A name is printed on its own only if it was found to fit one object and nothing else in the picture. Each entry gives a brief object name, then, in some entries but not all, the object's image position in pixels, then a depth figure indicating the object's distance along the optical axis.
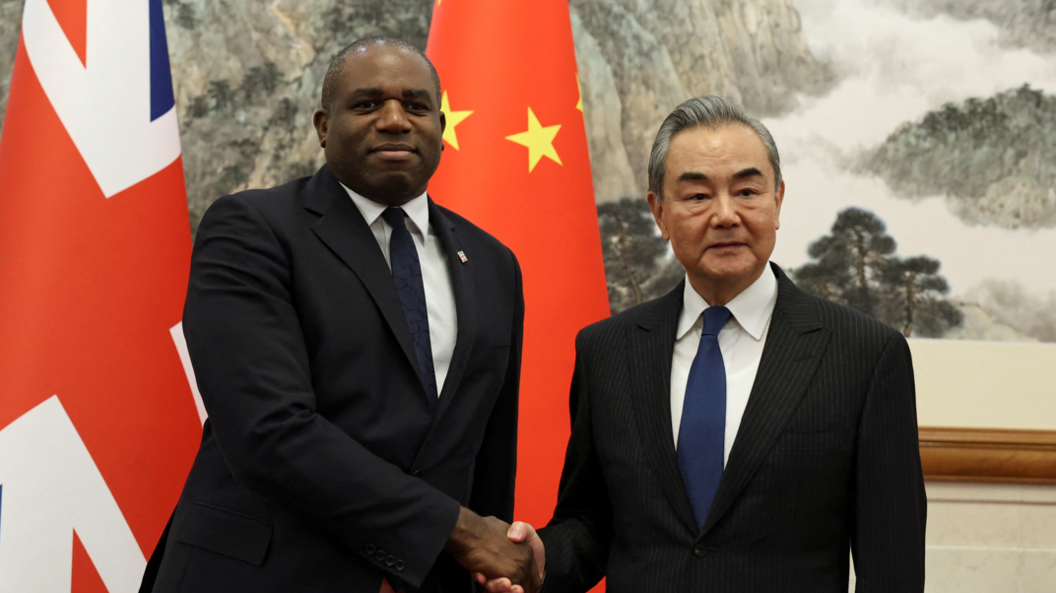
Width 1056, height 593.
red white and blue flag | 2.29
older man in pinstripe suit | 1.42
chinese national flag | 2.61
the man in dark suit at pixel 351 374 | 1.40
